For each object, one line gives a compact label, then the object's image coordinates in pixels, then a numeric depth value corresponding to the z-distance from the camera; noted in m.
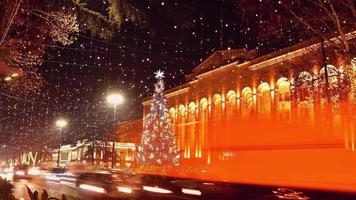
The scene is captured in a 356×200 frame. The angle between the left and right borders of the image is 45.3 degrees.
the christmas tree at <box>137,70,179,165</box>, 38.94
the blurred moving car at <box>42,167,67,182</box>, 29.59
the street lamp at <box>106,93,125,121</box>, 29.90
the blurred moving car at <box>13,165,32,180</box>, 35.31
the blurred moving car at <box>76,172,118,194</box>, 17.19
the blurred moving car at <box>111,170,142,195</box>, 15.01
